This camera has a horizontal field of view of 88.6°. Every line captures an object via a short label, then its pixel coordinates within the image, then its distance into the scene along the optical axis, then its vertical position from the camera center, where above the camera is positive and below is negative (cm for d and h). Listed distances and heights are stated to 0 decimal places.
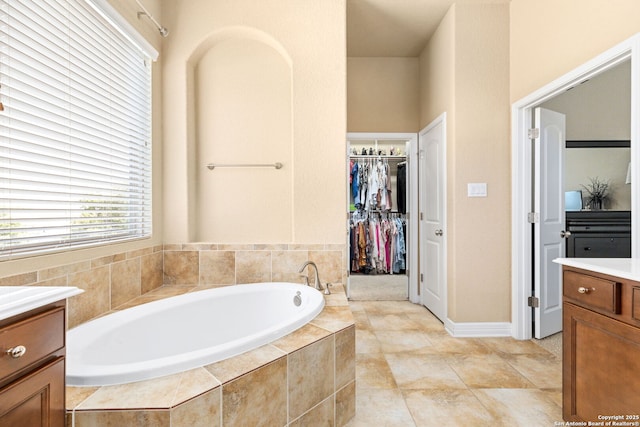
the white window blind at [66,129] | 127 +41
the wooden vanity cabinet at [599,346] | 115 -52
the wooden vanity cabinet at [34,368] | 71 -36
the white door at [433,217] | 288 -4
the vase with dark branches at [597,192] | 324 +20
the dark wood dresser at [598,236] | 299 -22
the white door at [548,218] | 249 -4
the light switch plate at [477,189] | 261 +19
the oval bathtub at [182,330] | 108 -55
